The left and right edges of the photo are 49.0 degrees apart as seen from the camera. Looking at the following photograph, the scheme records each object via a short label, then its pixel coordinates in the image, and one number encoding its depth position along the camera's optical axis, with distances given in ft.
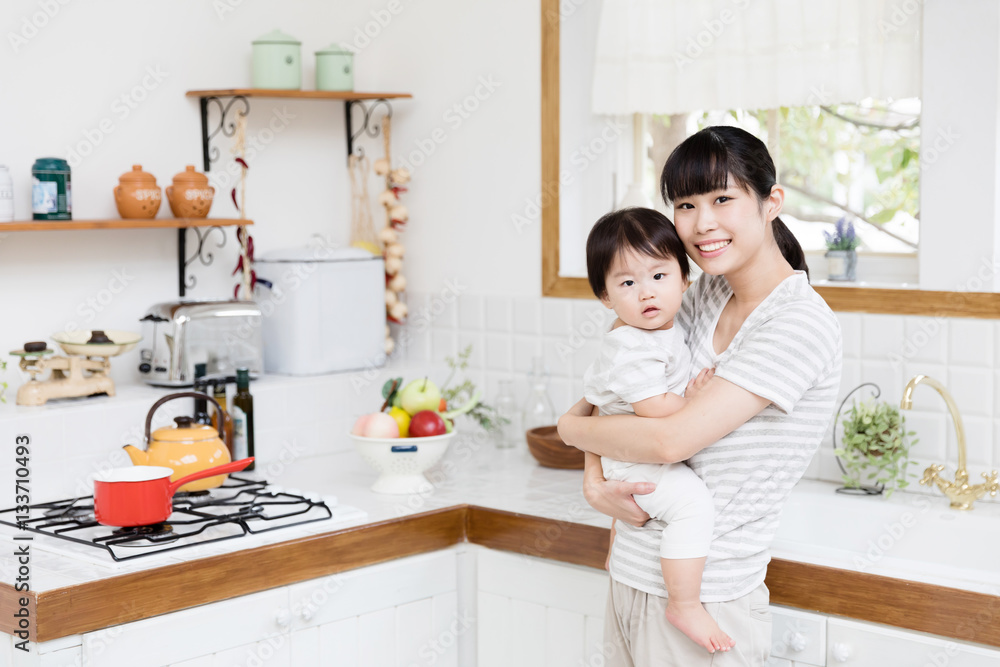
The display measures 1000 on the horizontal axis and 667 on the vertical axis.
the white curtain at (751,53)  8.04
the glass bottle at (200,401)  8.52
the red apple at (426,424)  8.03
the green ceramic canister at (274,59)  9.54
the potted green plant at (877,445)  7.52
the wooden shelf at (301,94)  9.21
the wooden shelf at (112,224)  7.93
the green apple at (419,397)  8.27
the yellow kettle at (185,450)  7.20
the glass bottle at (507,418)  9.73
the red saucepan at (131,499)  6.48
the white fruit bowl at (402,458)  7.87
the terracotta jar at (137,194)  8.65
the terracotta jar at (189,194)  8.96
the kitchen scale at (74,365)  7.96
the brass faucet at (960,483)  7.23
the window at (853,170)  8.74
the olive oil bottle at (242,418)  8.73
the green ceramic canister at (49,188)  8.13
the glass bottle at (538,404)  9.61
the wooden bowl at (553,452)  8.66
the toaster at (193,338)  8.76
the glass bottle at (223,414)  8.40
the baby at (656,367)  5.23
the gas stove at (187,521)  6.40
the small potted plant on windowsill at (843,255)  8.52
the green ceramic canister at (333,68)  10.00
